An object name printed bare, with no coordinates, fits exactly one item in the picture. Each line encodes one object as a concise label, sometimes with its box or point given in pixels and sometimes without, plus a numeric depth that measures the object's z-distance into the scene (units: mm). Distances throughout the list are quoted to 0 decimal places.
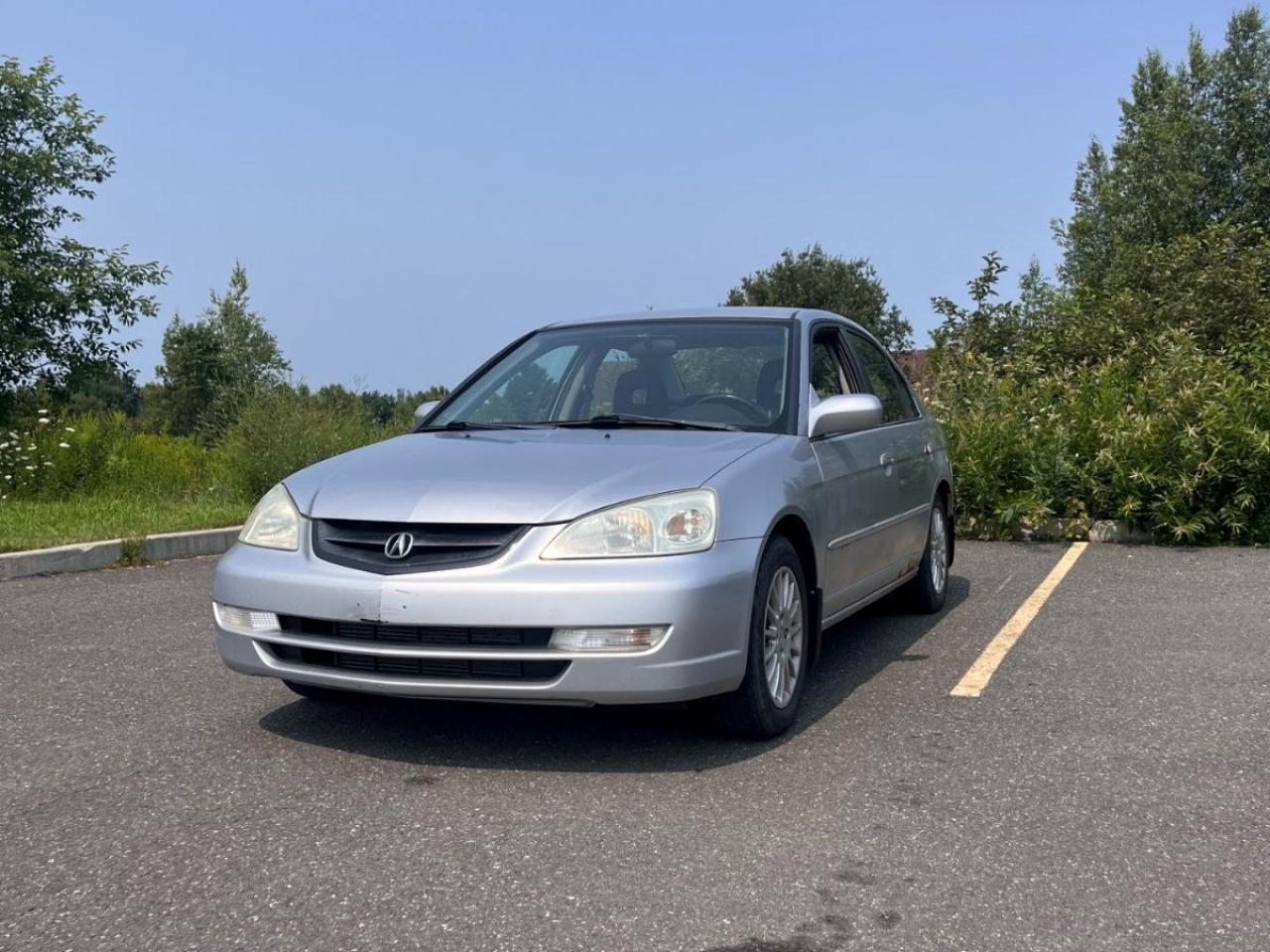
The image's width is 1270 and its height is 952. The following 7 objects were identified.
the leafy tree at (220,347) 53219
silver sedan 4102
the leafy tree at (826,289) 59906
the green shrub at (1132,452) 10531
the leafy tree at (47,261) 17547
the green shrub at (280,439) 12906
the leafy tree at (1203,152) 39406
